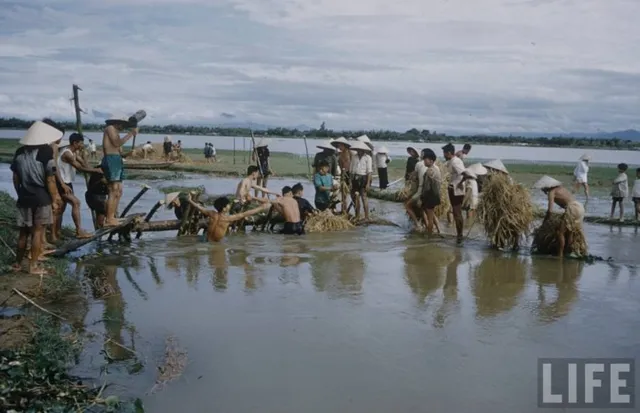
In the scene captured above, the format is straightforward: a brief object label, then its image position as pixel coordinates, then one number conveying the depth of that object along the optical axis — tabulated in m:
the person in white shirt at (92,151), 29.12
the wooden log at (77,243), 7.82
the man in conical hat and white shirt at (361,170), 11.91
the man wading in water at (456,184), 10.04
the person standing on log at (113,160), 8.48
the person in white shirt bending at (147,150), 31.14
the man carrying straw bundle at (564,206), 8.62
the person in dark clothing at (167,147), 30.52
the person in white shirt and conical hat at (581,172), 15.87
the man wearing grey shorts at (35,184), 6.67
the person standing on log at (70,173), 8.53
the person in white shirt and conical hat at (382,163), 15.09
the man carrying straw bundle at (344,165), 12.48
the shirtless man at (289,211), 10.79
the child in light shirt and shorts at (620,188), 12.52
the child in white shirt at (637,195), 12.55
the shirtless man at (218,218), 9.86
